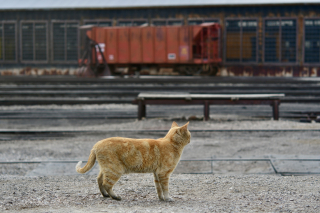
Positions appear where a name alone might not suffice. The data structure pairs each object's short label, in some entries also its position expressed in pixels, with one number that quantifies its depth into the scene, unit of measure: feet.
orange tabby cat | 16.60
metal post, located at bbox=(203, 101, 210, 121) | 46.78
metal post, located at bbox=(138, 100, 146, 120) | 47.06
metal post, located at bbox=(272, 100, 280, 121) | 46.73
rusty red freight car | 91.61
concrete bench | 46.96
